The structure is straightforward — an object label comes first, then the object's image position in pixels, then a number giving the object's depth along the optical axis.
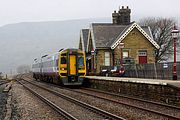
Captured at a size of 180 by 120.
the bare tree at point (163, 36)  65.62
